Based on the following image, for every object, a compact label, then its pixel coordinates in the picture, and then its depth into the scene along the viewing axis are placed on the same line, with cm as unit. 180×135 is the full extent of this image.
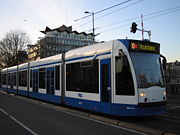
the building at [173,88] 2554
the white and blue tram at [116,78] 930
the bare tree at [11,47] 6278
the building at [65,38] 9320
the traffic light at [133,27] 2128
